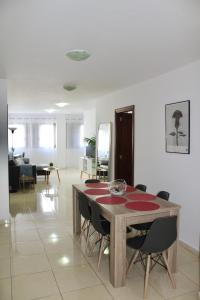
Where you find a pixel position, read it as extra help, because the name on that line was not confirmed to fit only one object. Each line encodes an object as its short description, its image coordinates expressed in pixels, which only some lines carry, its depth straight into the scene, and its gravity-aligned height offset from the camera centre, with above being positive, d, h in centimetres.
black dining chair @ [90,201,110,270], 275 -85
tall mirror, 594 -16
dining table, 246 -71
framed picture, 333 +24
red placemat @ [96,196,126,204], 286 -64
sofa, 662 -77
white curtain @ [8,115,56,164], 1070 +11
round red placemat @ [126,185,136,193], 346 -62
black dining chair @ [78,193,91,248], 313 -78
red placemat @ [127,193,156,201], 300 -64
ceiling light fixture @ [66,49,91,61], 280 +102
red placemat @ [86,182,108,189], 370 -60
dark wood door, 558 -3
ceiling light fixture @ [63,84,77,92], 465 +108
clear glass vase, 318 -55
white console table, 744 -71
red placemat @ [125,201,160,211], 262 -65
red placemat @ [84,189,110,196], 328 -62
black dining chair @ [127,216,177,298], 228 -86
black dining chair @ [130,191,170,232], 313 -101
